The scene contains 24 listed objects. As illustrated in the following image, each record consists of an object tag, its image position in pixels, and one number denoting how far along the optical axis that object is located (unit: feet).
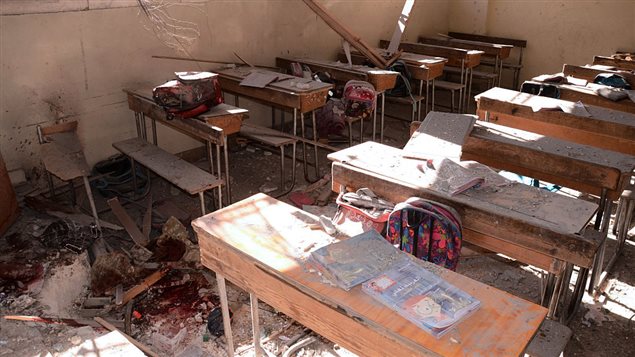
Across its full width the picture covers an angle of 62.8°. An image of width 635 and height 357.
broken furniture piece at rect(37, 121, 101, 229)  13.43
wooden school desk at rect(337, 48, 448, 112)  21.02
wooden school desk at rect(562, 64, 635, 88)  18.75
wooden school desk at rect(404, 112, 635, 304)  10.65
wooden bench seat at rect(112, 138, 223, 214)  13.61
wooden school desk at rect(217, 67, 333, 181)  16.38
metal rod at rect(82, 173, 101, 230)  13.33
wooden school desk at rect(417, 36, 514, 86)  25.63
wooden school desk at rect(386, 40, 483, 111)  23.41
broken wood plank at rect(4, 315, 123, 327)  10.16
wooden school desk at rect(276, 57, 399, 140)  19.04
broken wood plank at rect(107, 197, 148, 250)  13.58
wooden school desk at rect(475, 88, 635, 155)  13.12
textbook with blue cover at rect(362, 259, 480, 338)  5.59
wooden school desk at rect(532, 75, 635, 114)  15.47
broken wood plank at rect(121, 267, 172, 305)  11.54
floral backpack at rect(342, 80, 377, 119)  18.71
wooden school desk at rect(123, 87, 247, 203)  13.80
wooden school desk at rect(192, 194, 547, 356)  5.47
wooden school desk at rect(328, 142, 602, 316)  7.80
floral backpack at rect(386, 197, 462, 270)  8.03
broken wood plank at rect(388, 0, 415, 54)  23.26
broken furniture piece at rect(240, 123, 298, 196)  16.27
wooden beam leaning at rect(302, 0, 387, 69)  20.15
